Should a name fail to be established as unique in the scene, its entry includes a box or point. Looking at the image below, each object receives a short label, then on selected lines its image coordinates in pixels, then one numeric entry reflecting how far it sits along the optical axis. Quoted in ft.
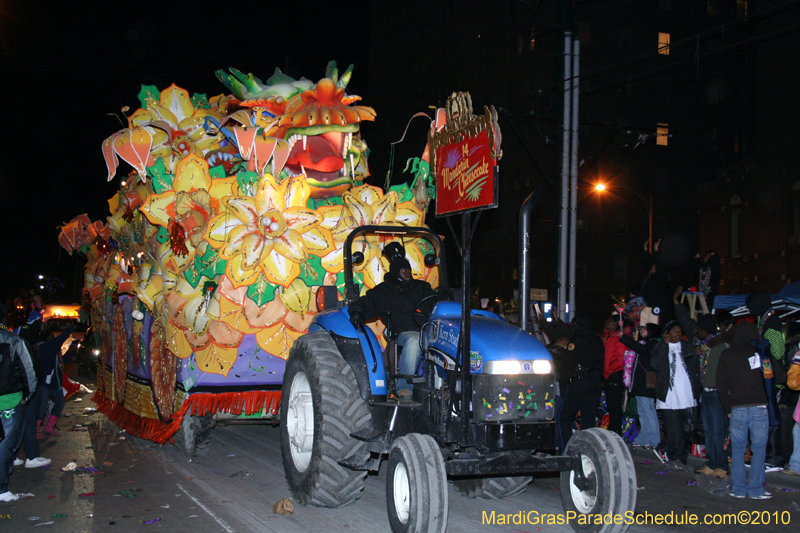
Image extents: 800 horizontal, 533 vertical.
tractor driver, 20.02
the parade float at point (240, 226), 25.45
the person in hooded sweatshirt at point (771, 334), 27.17
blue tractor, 16.14
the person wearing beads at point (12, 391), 22.38
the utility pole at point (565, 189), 39.96
